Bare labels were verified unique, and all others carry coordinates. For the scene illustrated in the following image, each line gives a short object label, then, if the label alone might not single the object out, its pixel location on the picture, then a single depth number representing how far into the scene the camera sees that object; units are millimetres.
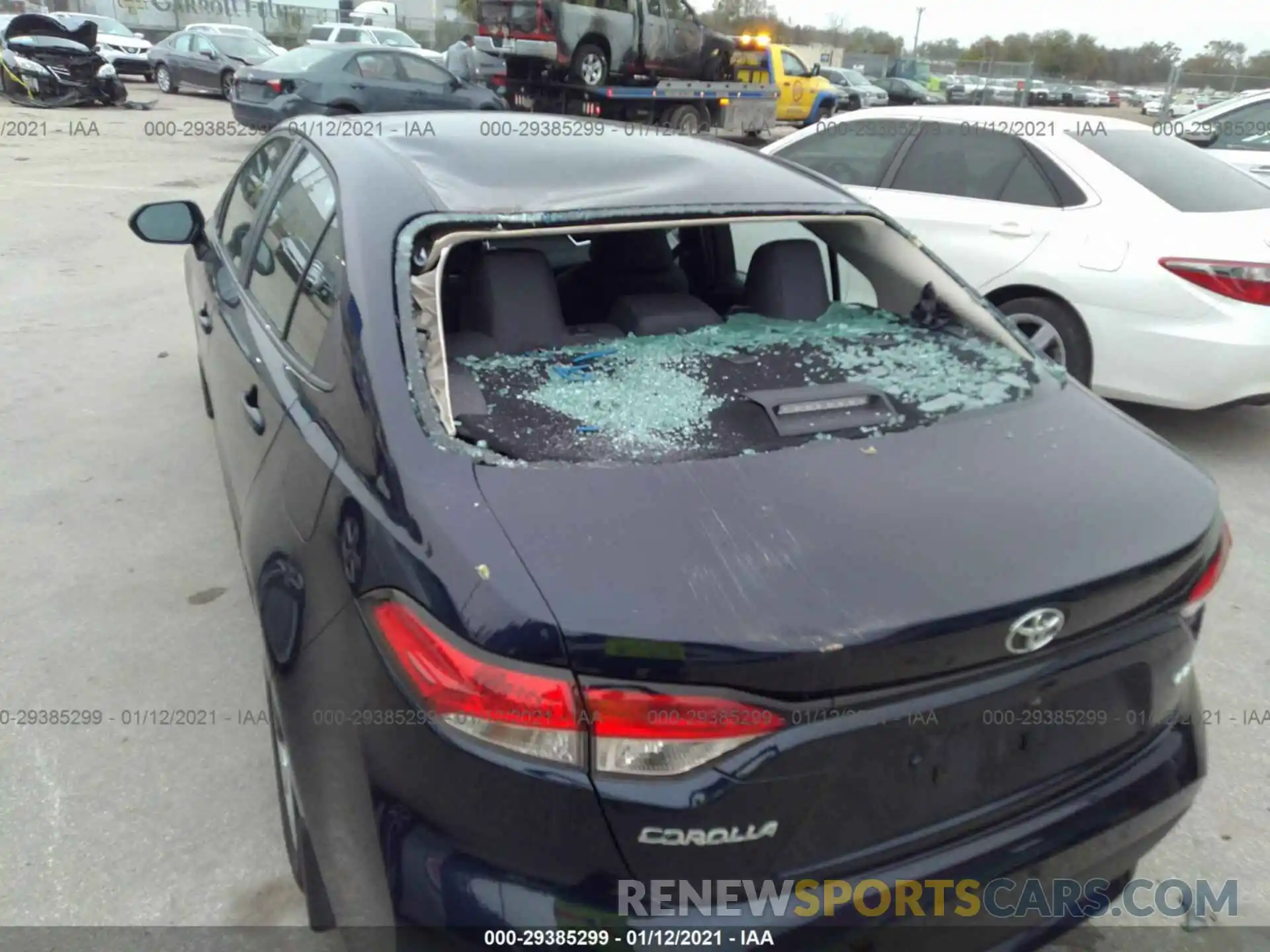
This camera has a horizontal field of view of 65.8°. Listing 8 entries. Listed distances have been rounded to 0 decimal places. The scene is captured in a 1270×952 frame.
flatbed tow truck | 16109
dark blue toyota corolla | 1405
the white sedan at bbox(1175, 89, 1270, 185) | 8594
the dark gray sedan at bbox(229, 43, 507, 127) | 13539
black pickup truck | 15258
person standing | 17703
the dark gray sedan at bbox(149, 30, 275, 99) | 21516
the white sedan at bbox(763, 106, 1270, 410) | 4418
